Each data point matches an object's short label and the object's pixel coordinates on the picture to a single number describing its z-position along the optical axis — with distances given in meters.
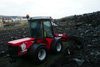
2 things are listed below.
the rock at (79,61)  2.55
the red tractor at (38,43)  2.63
